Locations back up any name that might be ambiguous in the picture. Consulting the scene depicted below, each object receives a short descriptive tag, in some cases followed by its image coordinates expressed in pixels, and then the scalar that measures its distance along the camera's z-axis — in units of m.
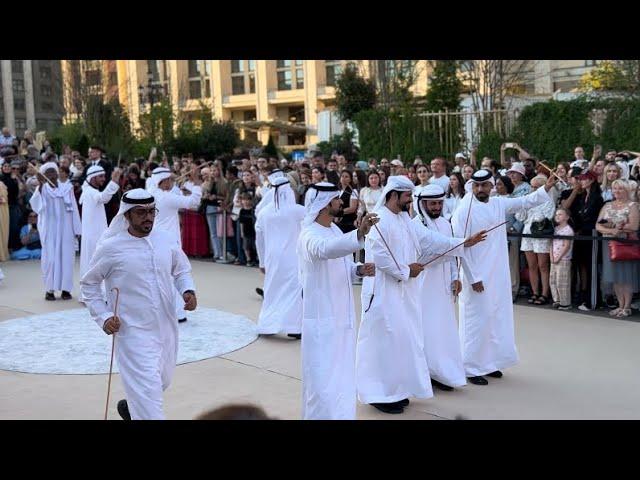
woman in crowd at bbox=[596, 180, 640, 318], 9.22
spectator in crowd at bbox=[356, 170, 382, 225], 12.00
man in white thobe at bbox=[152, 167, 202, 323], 9.48
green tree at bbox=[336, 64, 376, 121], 27.77
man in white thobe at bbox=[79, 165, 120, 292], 10.60
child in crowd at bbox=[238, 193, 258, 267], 14.00
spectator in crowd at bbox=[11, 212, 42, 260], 16.03
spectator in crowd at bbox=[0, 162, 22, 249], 15.99
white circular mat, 7.73
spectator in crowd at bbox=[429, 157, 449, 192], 10.82
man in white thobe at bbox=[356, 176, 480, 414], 6.09
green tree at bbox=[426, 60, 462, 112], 22.97
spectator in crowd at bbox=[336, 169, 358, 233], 11.53
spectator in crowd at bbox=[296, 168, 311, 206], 13.38
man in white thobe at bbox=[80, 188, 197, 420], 5.00
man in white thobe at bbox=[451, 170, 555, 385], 7.00
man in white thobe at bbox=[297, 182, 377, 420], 5.33
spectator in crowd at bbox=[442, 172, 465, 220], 11.06
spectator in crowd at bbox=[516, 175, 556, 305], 10.12
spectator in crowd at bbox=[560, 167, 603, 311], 9.80
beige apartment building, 47.69
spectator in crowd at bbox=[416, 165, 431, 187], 11.13
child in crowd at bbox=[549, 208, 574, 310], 9.79
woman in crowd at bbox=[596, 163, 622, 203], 9.80
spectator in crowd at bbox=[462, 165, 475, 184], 11.60
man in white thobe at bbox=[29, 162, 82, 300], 11.40
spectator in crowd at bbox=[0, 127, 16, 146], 22.22
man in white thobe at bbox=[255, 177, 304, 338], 8.80
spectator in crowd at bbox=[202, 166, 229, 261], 14.95
